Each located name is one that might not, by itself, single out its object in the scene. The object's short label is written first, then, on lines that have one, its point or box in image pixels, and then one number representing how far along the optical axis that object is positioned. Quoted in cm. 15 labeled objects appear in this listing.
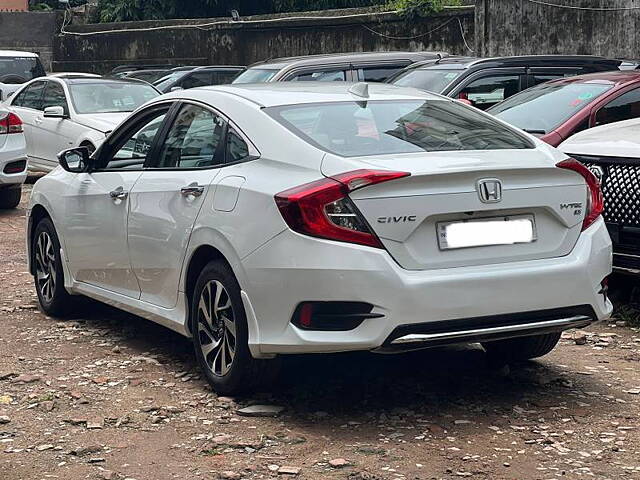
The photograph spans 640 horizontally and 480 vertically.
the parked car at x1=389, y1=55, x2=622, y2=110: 1307
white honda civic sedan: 523
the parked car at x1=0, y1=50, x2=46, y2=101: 2414
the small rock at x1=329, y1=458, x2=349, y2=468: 492
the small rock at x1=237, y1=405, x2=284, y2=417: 566
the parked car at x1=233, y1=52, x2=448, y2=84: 1606
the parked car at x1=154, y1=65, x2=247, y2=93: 2180
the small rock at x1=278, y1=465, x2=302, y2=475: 485
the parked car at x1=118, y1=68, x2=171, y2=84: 2425
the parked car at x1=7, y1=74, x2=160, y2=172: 1557
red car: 993
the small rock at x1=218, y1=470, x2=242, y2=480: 480
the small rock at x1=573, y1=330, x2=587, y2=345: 717
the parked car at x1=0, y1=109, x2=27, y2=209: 1379
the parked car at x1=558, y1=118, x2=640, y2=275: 722
